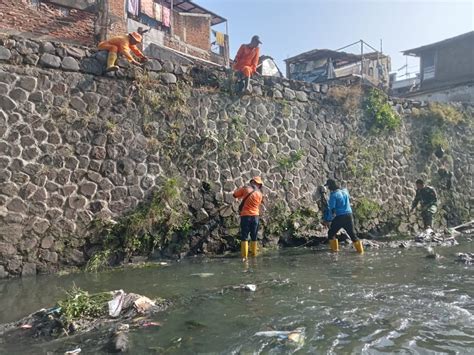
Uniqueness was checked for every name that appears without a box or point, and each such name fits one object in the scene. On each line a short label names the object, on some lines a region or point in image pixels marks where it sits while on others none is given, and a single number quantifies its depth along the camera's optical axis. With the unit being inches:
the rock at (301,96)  475.1
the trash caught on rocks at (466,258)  297.4
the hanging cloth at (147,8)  831.1
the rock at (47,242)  310.5
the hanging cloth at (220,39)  1046.6
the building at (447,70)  915.4
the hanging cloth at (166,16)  883.4
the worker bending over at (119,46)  354.6
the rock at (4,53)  311.9
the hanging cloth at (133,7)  808.9
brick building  553.6
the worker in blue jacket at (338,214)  375.6
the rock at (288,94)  465.7
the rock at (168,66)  389.4
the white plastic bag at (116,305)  191.5
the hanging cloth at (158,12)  865.5
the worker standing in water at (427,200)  493.4
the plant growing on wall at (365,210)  474.9
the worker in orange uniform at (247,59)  430.3
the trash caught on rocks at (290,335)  156.6
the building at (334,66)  948.0
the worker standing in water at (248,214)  359.3
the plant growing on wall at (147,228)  330.3
